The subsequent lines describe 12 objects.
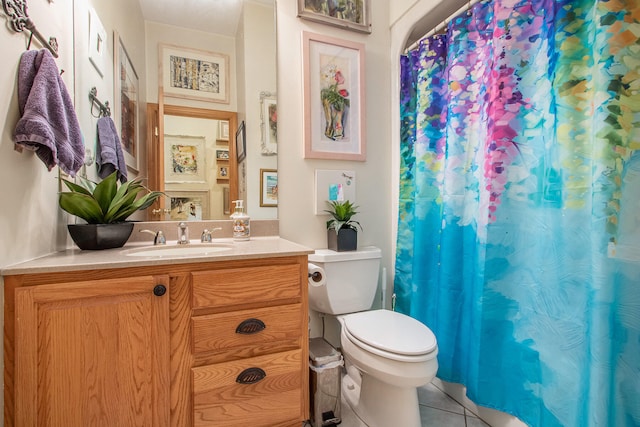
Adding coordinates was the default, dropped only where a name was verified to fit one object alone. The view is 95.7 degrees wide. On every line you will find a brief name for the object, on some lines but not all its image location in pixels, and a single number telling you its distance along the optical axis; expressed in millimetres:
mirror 1414
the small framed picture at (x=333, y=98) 1647
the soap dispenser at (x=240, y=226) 1464
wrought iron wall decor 800
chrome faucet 1363
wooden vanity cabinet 812
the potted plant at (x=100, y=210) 1078
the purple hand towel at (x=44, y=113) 821
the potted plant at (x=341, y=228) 1586
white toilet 1076
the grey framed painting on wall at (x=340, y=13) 1642
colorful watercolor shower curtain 848
